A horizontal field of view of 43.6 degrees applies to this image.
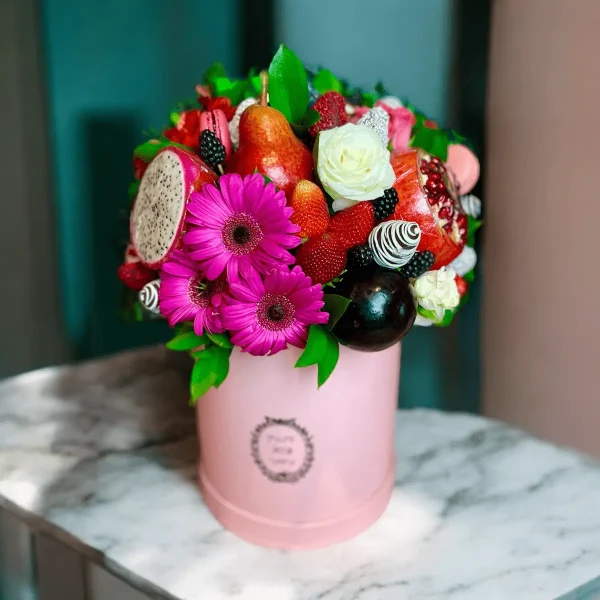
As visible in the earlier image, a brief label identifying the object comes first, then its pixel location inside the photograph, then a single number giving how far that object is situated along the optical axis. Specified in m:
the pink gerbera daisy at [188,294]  0.67
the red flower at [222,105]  0.76
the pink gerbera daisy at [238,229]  0.63
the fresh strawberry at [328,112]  0.70
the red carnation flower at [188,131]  0.75
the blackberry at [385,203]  0.68
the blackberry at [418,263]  0.68
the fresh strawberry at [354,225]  0.66
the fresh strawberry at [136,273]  0.78
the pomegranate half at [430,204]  0.70
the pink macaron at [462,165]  0.81
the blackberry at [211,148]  0.69
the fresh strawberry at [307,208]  0.65
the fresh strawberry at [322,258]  0.65
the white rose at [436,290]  0.69
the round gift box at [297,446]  0.72
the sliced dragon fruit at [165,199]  0.68
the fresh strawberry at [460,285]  0.78
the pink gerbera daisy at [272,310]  0.63
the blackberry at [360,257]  0.66
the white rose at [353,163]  0.63
